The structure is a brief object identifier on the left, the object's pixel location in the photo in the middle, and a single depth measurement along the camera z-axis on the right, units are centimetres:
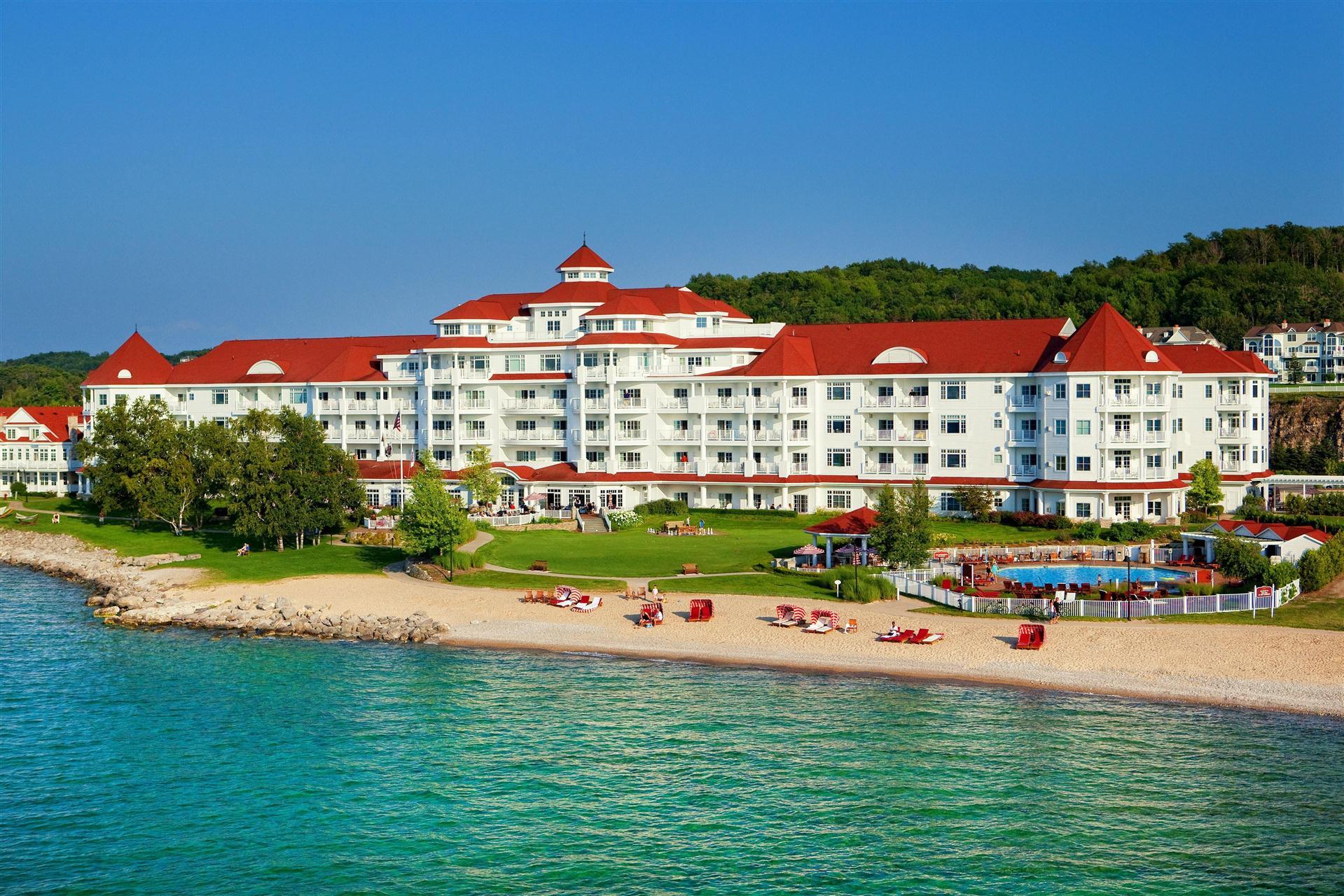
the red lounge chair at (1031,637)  4094
